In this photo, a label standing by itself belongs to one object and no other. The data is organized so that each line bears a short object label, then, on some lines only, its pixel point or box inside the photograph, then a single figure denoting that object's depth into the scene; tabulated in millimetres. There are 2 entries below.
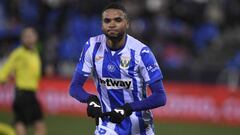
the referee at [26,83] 25422
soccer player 15094
